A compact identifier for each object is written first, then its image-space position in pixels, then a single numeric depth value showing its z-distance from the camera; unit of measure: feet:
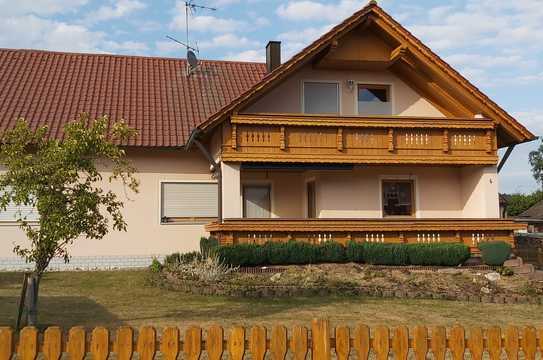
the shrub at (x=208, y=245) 51.57
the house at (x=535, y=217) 163.55
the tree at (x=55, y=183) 27.04
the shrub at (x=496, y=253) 53.93
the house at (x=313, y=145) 55.93
